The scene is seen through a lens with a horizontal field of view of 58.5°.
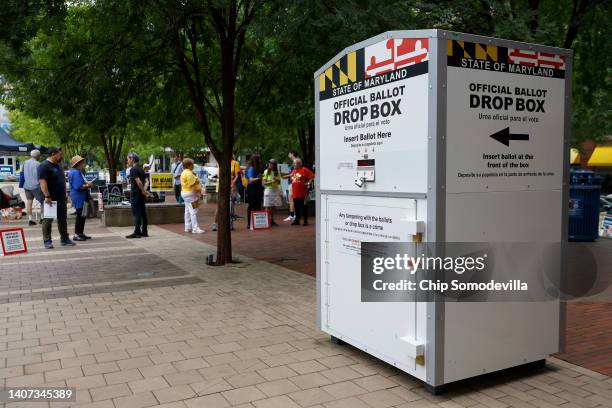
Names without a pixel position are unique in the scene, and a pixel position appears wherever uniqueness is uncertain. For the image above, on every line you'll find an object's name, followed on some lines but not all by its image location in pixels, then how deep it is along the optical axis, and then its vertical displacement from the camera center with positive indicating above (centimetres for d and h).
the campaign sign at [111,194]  1738 -48
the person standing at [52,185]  1098 -11
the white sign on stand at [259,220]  1421 -110
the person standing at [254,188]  1474 -27
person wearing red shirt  1477 -23
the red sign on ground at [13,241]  1051 -120
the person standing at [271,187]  1530 -26
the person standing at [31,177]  1491 +8
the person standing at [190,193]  1329 -35
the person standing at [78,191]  1250 -27
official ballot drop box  378 +5
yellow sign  1927 -8
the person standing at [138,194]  1280 -36
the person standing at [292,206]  1553 -84
